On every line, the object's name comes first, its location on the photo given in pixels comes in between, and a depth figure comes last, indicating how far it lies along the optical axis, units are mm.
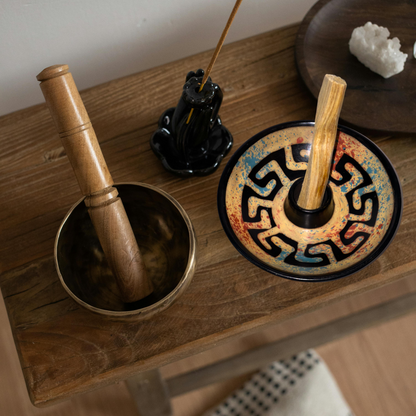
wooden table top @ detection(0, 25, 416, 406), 484
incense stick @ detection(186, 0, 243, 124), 402
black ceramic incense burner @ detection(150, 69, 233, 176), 477
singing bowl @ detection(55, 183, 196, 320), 451
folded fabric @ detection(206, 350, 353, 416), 943
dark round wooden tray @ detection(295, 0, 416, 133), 573
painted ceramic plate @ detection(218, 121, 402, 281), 478
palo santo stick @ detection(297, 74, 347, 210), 387
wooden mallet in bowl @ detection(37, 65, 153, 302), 406
